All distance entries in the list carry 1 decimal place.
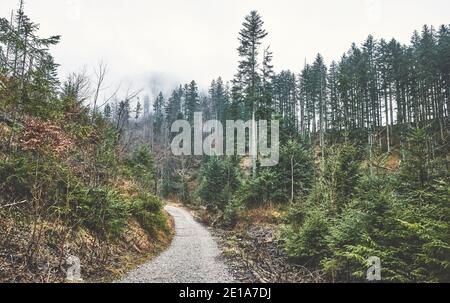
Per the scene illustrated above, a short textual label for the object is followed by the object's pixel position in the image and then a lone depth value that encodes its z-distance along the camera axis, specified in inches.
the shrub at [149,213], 641.6
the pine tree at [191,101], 2965.1
